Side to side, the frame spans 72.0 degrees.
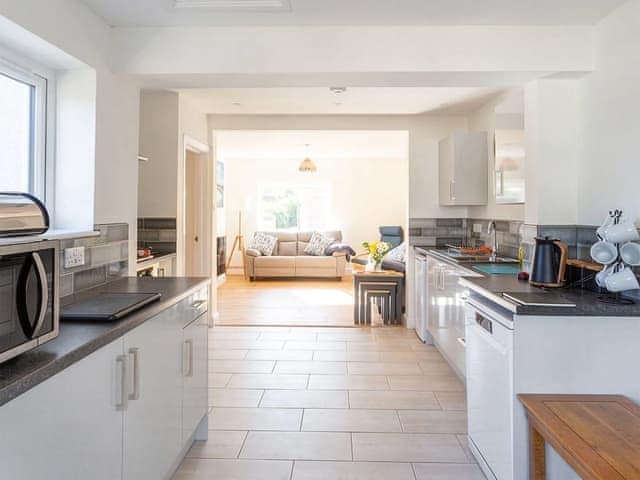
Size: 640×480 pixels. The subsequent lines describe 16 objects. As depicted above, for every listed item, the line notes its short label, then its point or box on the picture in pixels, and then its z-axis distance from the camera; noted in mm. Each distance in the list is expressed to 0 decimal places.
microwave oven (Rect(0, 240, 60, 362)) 1121
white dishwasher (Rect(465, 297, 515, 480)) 1822
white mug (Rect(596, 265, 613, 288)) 2053
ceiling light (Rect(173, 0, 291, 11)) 2262
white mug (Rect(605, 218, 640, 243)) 1968
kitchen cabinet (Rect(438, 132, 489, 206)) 4285
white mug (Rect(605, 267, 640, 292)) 1939
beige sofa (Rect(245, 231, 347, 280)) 8164
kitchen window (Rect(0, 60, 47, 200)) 2039
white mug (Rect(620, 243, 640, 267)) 2010
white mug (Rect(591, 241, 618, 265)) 2068
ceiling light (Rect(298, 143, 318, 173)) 7184
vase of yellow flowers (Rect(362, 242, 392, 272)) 5109
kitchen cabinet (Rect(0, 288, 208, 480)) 1063
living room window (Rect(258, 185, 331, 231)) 9305
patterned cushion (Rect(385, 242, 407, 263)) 6293
